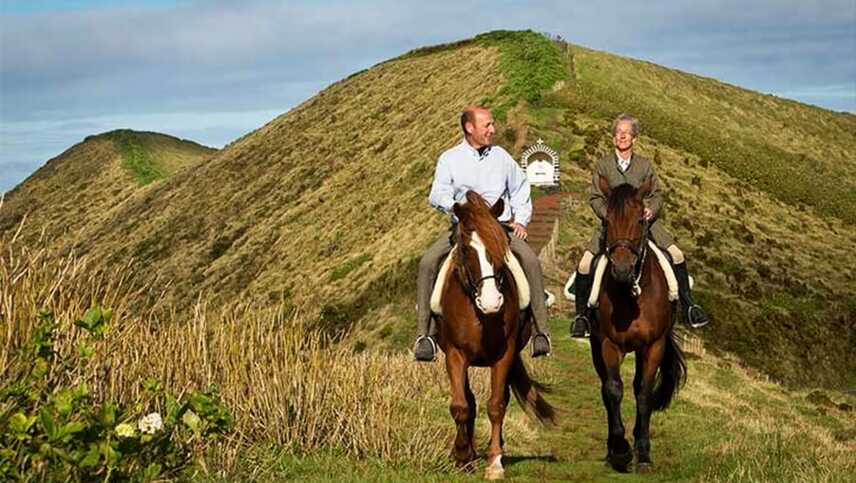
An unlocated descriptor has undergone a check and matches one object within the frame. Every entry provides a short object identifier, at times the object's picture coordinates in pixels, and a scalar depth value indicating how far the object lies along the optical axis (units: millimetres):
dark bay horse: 12680
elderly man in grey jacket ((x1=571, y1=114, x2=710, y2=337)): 13000
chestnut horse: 10969
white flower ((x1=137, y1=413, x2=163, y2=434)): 8055
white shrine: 49750
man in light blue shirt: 11844
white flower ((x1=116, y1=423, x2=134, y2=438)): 7832
